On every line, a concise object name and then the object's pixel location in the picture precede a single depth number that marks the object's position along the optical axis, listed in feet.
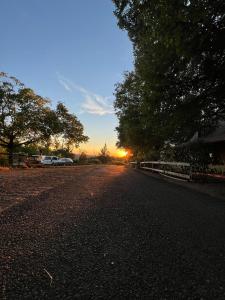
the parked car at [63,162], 120.63
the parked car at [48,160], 114.45
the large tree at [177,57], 18.03
